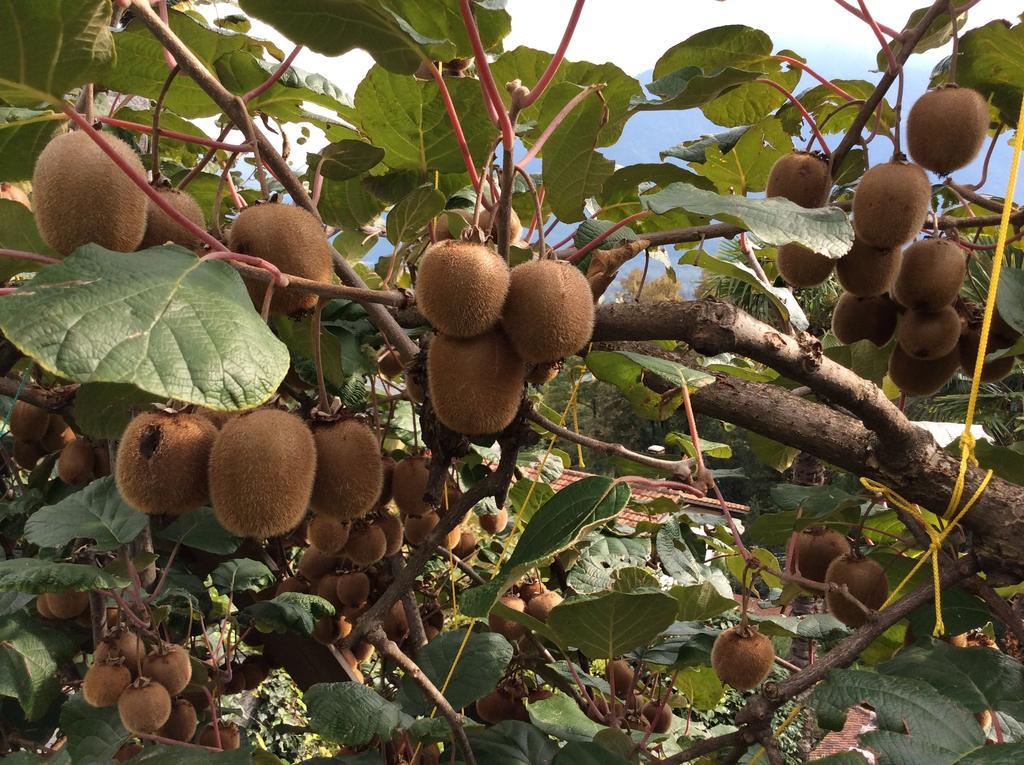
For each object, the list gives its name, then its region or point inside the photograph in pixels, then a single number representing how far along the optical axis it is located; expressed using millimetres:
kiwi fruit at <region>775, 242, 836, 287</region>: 1167
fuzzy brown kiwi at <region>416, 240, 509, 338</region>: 797
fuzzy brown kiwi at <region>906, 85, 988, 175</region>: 1155
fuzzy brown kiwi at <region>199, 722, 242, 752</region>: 1679
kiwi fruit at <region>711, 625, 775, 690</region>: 1131
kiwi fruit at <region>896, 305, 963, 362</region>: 1253
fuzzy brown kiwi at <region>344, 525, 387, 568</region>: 1295
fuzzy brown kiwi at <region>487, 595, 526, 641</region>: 1453
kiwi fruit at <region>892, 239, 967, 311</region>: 1186
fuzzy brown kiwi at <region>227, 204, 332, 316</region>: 849
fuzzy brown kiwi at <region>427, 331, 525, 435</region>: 838
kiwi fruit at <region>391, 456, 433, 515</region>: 1291
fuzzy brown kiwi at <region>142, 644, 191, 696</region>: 1358
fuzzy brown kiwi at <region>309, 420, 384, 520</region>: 878
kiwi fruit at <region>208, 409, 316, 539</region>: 763
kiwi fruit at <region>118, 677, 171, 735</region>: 1274
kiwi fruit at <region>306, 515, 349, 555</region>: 1266
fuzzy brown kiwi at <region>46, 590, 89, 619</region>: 1551
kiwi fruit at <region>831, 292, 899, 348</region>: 1318
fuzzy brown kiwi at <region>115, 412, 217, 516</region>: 790
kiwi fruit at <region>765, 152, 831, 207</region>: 1166
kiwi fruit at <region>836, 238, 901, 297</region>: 1150
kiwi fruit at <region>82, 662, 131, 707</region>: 1327
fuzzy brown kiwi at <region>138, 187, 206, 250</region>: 866
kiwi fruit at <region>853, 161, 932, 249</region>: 1081
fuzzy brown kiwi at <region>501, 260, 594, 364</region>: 817
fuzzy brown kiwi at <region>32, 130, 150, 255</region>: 769
